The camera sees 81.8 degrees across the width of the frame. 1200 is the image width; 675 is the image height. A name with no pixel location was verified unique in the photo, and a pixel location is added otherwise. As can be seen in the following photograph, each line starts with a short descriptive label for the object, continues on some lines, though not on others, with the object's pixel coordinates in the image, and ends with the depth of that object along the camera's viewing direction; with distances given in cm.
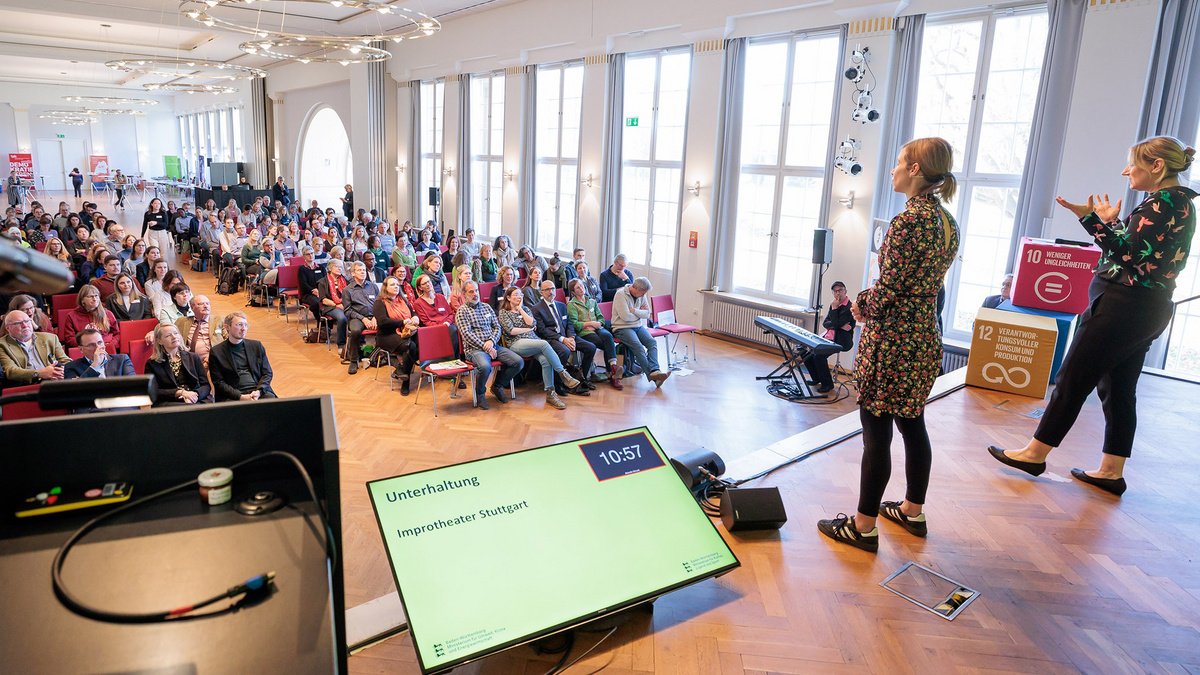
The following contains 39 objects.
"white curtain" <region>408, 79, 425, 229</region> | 1576
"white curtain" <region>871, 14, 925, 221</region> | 761
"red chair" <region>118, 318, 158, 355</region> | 583
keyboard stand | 744
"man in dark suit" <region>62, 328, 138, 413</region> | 493
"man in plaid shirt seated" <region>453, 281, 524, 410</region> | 670
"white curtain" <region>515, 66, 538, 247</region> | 1263
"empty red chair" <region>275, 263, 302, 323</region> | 952
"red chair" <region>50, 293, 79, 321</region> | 650
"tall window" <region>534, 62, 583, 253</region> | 1208
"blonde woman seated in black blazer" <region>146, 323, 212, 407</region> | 493
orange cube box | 480
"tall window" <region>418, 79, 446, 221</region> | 1536
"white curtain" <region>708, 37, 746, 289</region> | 930
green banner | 3466
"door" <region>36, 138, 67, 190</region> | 3158
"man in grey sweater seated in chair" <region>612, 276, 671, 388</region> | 757
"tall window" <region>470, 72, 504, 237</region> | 1374
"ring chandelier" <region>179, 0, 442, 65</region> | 789
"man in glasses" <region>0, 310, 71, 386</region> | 488
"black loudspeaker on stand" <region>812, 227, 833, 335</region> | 806
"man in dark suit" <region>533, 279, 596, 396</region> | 725
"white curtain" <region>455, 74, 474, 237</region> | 1421
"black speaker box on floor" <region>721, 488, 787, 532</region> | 308
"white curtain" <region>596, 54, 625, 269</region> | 1093
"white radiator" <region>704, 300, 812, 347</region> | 941
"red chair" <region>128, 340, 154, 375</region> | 554
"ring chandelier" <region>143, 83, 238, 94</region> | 1469
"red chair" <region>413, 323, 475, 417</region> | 655
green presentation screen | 210
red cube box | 517
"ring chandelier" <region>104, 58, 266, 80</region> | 1172
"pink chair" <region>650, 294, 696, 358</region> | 823
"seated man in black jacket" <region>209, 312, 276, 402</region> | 525
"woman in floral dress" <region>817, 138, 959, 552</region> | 253
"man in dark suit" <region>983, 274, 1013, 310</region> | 667
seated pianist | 757
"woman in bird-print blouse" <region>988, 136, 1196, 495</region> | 295
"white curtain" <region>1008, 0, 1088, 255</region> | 650
